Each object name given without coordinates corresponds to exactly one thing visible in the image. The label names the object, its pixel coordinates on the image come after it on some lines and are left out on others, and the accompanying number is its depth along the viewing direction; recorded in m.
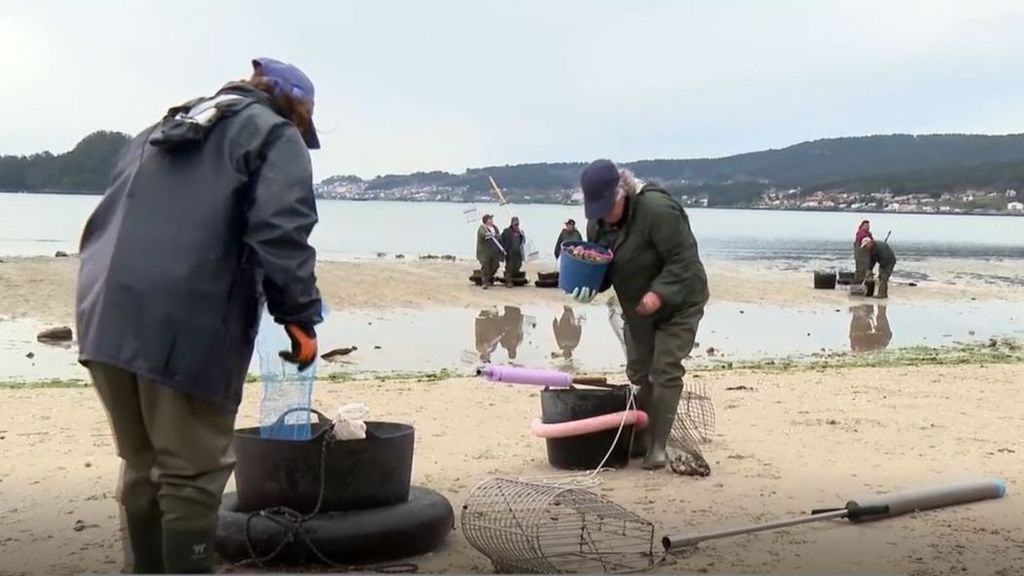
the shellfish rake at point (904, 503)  5.13
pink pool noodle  6.63
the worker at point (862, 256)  26.86
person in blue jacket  3.48
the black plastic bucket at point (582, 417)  6.71
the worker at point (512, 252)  26.41
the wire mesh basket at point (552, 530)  4.79
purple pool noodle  6.21
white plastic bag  4.80
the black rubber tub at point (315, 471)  4.71
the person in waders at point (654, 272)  6.53
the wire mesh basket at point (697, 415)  7.55
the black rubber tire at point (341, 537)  4.64
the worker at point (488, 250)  26.22
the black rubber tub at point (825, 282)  28.33
